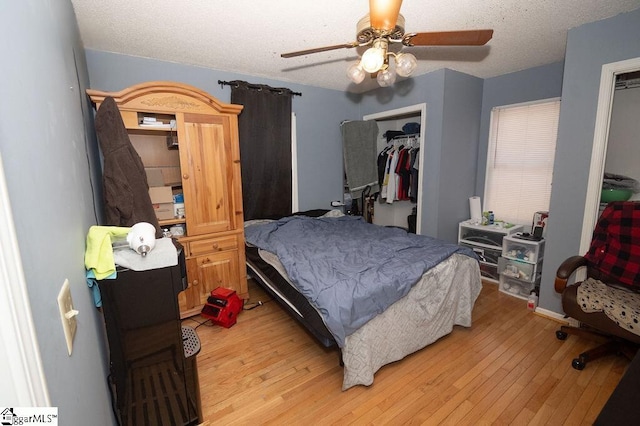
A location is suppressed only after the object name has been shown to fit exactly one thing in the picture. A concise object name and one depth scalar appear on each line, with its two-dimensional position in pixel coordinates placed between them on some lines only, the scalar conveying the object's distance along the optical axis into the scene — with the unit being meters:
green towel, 1.11
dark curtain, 3.24
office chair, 1.80
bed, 1.70
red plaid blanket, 1.97
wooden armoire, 2.33
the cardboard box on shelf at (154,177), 2.58
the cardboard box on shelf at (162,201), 2.42
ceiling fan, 1.36
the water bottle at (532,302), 2.67
